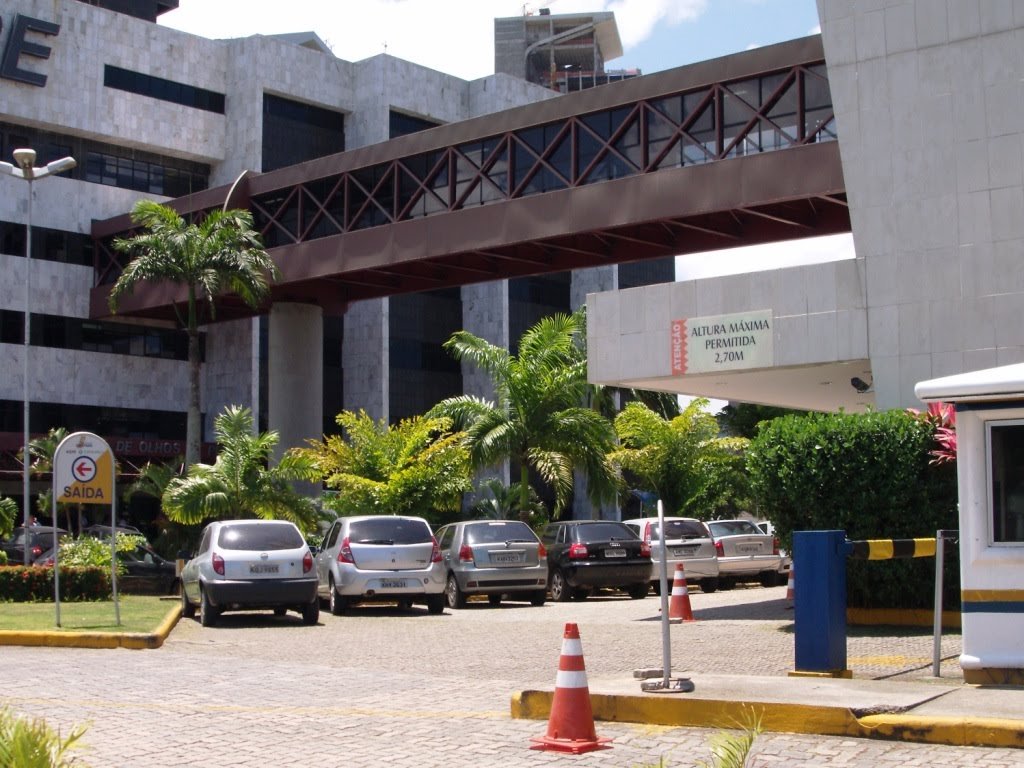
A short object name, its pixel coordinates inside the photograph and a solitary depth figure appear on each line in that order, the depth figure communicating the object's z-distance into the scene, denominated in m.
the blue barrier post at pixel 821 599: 9.58
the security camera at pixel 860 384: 18.95
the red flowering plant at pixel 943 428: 14.57
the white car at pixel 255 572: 17.91
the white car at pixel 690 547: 25.48
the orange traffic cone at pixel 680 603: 17.53
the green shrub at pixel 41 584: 20.80
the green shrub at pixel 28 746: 4.56
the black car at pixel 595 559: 23.53
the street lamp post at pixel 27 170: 27.75
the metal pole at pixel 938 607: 10.23
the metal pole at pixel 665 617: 8.01
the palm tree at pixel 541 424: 31.23
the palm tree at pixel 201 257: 35.34
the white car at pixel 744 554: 27.09
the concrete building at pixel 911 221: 16.38
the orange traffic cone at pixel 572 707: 7.57
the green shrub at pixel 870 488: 14.80
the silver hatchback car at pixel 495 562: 21.81
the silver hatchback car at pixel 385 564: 19.69
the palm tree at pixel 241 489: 27.00
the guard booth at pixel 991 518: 9.38
